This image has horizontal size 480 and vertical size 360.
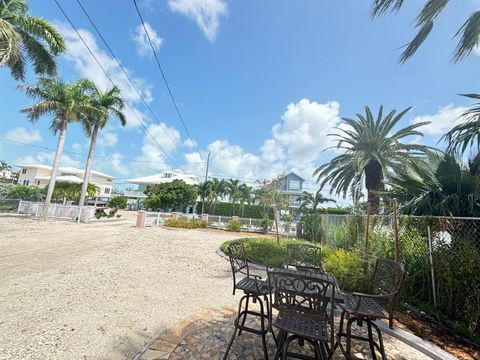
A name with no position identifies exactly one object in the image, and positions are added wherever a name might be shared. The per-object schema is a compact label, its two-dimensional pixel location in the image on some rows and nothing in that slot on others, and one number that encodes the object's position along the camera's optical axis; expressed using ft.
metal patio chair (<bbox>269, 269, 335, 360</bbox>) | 5.91
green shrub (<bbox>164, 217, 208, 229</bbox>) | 52.45
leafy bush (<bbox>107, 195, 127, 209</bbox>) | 78.46
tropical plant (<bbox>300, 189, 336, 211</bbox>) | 57.67
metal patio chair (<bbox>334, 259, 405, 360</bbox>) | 7.18
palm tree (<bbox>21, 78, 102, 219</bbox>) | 48.11
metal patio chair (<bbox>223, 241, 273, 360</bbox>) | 7.54
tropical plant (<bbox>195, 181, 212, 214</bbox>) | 95.91
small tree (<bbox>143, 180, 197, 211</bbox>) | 77.77
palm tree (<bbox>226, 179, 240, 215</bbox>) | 98.22
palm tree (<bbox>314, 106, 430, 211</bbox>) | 33.19
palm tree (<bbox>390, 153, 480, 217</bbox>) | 14.02
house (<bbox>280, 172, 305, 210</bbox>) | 118.73
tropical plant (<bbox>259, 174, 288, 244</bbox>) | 33.17
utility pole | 88.95
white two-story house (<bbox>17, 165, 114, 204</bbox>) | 121.08
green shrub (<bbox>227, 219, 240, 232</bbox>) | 56.90
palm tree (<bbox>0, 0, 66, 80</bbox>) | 32.31
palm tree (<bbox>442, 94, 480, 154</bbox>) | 13.23
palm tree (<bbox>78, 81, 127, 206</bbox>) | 53.26
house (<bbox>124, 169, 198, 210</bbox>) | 122.11
